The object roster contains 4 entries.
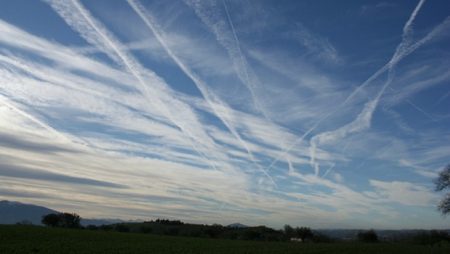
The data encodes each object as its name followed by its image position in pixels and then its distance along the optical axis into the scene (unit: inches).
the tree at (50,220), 5172.2
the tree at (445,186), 3004.4
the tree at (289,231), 5732.3
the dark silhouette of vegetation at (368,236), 4926.2
